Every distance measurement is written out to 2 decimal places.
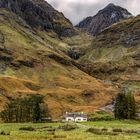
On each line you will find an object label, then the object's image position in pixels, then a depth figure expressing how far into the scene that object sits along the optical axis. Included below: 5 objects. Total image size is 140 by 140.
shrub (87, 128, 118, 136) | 106.56
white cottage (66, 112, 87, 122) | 193.14
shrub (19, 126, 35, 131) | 119.12
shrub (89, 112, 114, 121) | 177.60
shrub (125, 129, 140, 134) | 113.44
